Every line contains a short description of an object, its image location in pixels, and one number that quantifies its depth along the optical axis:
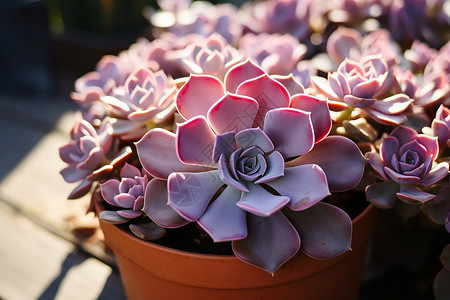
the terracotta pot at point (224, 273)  0.56
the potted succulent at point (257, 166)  0.53
